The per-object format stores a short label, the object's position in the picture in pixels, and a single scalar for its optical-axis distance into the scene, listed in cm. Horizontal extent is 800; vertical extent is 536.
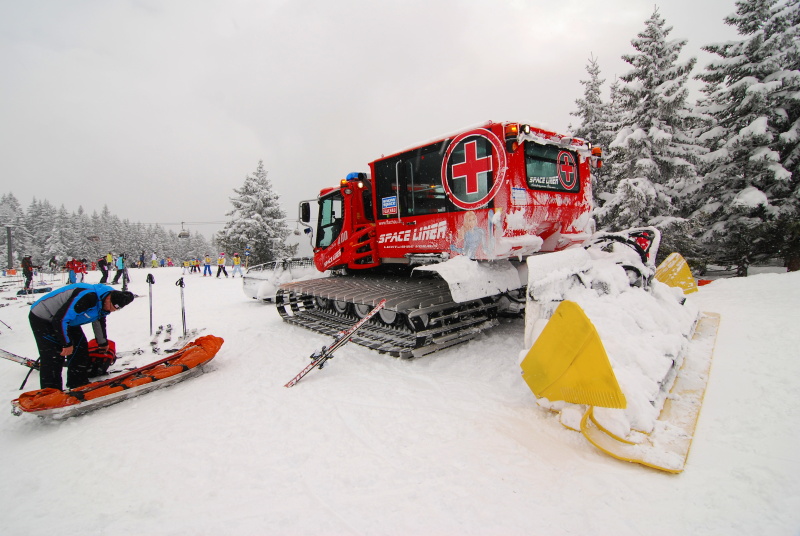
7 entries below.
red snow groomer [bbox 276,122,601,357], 452
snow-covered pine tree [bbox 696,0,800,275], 1022
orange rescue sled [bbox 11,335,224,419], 352
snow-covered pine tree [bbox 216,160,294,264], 2888
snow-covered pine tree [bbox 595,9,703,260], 1105
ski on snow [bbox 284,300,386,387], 438
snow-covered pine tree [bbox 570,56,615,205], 1512
